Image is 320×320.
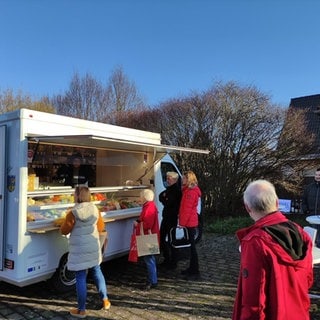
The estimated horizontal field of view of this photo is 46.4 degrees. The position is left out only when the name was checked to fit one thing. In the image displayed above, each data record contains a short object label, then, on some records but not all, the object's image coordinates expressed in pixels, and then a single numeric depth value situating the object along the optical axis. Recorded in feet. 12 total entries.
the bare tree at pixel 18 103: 66.59
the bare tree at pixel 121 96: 76.64
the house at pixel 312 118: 41.69
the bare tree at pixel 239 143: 40.57
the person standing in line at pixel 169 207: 20.04
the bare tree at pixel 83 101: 77.15
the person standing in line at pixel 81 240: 13.89
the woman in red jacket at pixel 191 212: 18.90
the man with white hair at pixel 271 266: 6.32
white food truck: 14.52
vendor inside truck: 20.38
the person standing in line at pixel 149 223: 17.10
